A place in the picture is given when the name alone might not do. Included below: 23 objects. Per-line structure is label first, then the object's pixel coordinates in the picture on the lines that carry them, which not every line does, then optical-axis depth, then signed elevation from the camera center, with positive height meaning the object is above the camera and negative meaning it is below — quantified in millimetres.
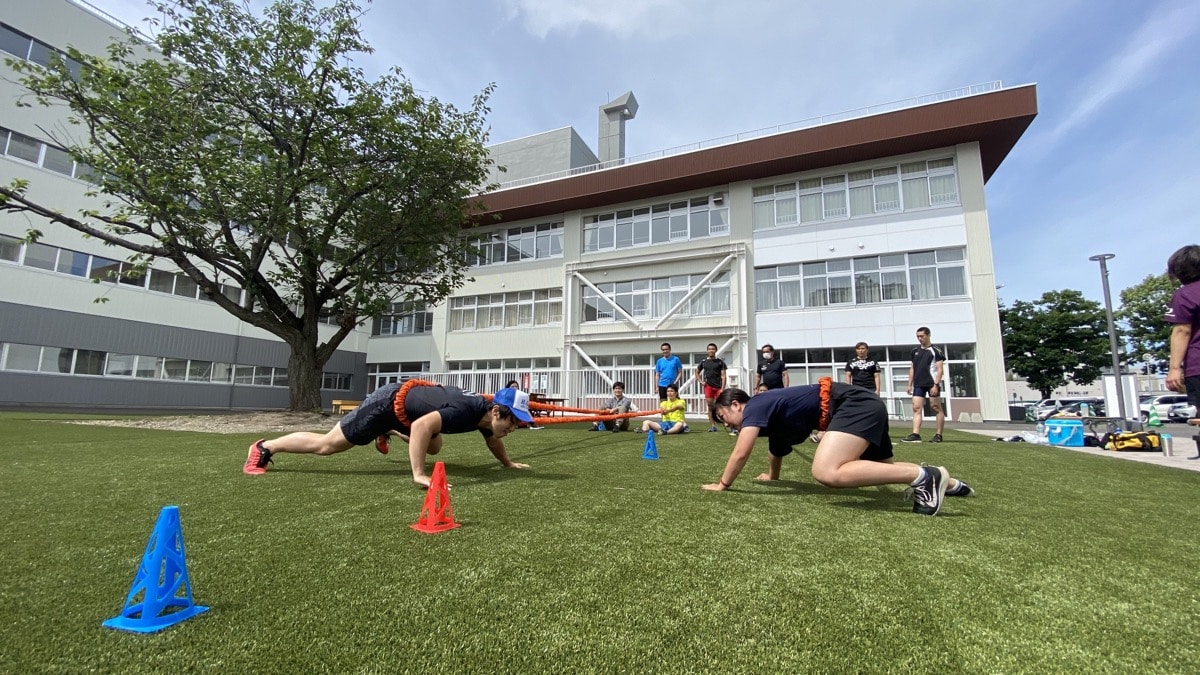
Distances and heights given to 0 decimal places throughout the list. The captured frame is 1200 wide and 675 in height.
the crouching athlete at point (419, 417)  4184 -239
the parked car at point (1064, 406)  22838 -623
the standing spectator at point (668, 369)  10852 +457
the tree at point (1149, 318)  35062 +5299
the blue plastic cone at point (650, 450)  6167 -717
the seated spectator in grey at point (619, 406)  11029 -340
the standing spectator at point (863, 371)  8133 +332
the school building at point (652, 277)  17328 +4481
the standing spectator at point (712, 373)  10258 +358
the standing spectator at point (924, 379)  8055 +207
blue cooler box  8711 -689
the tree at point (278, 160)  10500 +5143
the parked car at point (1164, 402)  26266 -433
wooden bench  18694 -637
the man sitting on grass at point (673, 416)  10391 -518
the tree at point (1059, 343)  33125 +3319
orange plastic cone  2879 -698
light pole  15211 +2993
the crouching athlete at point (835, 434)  3316 -299
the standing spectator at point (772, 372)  9305 +350
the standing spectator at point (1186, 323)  3482 +480
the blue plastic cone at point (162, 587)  1681 -676
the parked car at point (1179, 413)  24617 -919
